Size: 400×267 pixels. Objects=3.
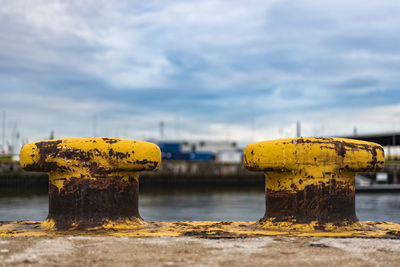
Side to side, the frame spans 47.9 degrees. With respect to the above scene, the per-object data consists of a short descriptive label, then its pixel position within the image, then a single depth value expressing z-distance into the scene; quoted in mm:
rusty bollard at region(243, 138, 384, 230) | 3717
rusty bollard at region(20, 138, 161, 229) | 3699
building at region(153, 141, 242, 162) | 45531
